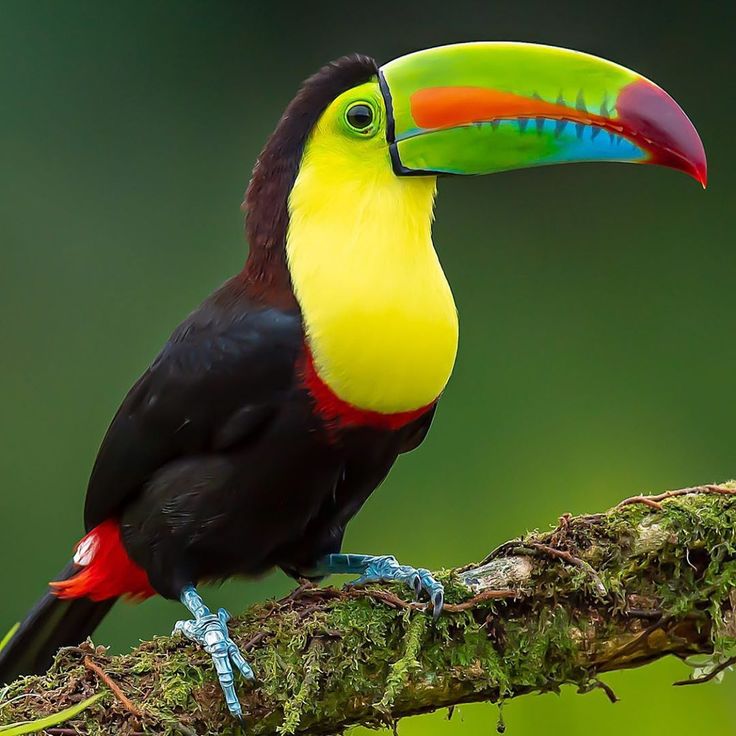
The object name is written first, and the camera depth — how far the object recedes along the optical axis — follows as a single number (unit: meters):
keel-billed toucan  4.28
